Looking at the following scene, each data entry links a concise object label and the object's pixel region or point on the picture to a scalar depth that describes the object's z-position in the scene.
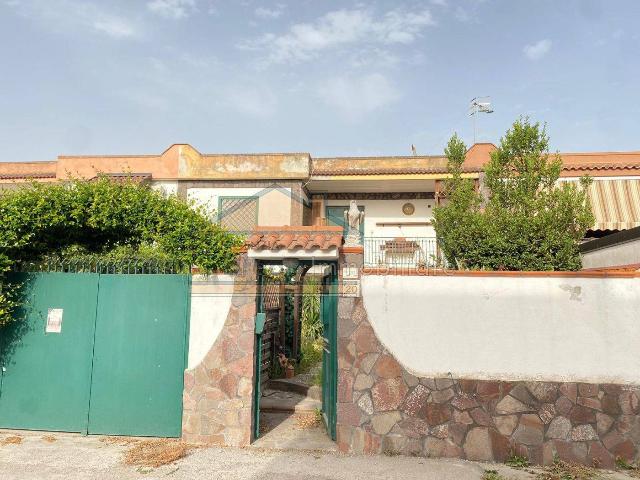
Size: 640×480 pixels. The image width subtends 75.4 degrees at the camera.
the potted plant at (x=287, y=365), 11.09
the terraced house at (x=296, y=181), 16.09
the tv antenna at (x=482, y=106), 17.78
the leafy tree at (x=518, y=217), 8.88
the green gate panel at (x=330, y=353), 6.82
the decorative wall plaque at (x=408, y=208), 17.38
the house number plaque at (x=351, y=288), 6.72
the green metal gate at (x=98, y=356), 6.80
